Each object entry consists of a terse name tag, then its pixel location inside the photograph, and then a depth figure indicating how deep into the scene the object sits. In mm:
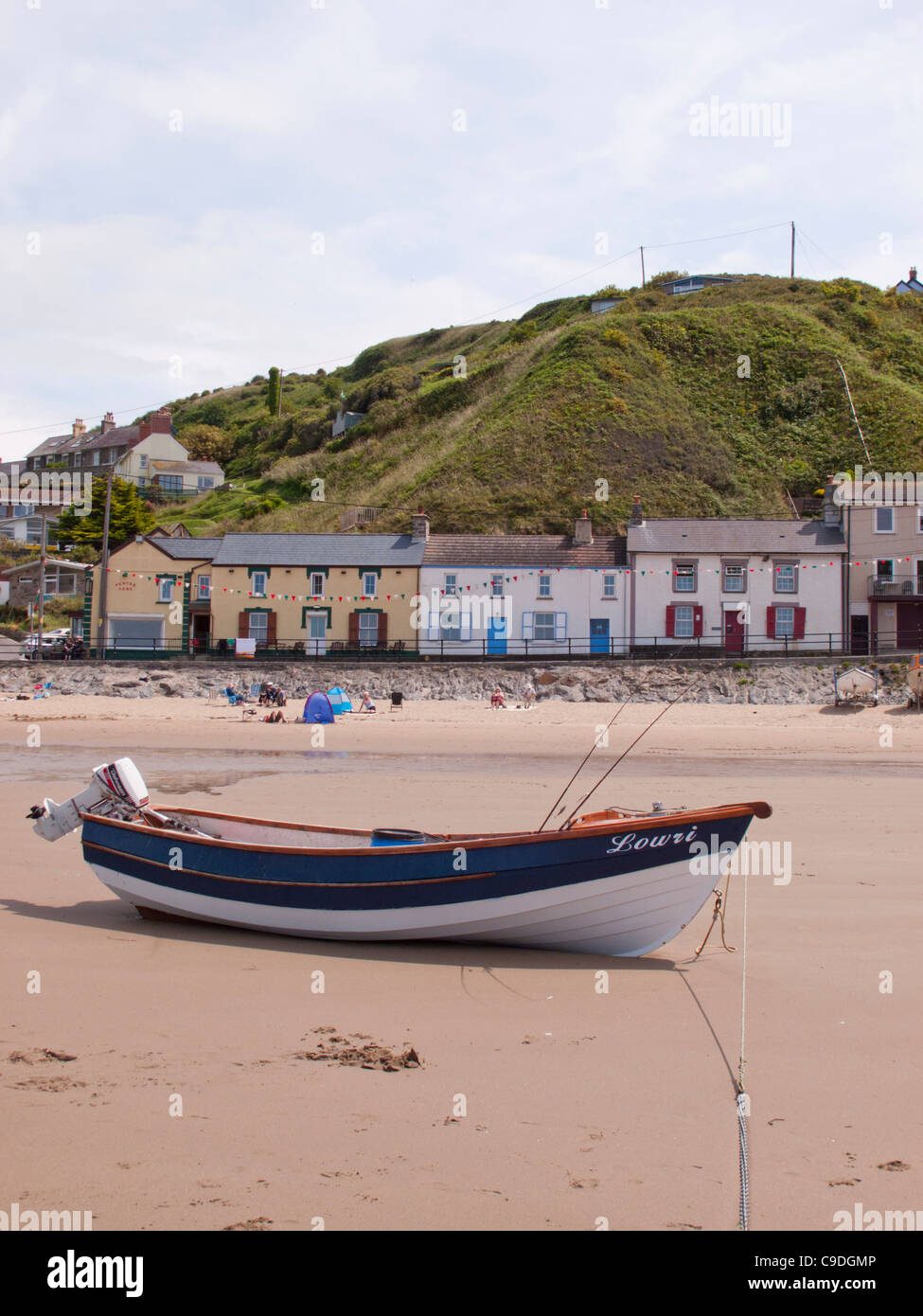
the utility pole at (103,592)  45500
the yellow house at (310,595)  44000
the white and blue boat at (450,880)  8375
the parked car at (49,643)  44938
